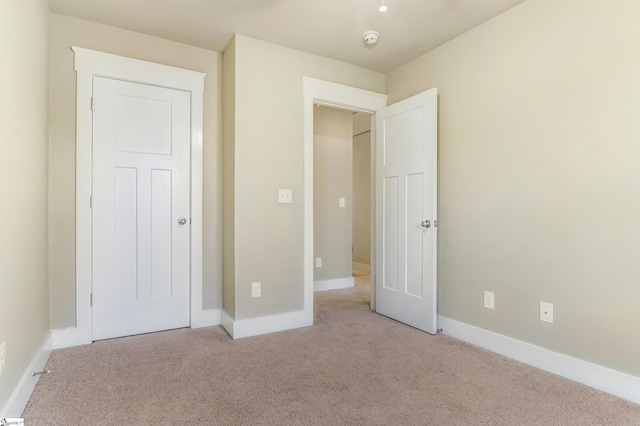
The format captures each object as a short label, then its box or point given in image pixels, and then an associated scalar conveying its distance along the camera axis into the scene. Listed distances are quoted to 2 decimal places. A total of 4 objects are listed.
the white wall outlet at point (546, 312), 2.13
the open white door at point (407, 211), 2.75
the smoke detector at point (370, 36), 2.64
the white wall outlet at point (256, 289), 2.78
